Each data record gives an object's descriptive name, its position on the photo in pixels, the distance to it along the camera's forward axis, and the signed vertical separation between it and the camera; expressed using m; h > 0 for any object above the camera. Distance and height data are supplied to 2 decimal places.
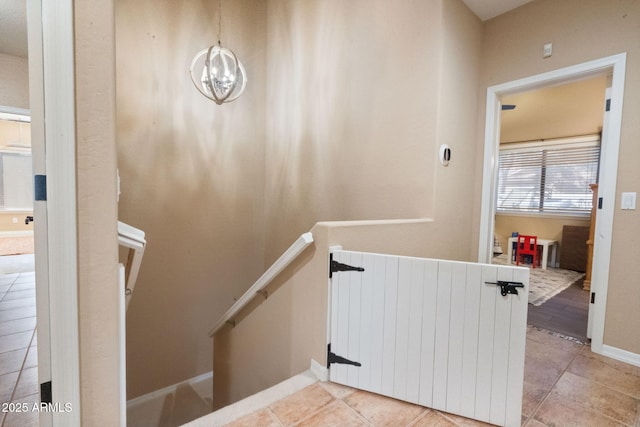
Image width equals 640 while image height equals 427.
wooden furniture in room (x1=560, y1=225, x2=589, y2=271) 4.66 -0.73
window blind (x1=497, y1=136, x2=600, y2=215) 4.84 +0.50
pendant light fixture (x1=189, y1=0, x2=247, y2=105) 2.32 +0.97
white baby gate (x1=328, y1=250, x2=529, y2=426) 1.38 -0.71
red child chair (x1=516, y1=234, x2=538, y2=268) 4.93 -0.79
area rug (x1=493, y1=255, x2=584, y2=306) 3.43 -1.11
